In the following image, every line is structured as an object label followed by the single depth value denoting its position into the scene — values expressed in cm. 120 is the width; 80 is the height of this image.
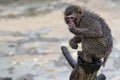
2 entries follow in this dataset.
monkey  688
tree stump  713
